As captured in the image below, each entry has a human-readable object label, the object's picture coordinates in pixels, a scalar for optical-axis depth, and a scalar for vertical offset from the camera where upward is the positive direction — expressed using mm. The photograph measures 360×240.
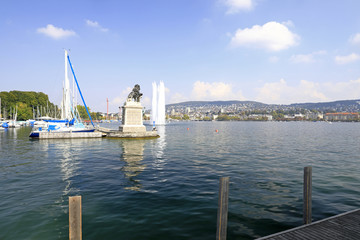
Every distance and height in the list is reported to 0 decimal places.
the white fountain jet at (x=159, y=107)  114438 +7507
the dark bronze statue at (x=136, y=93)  48125 +6063
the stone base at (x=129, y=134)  44719 -3233
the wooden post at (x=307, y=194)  8570 -3070
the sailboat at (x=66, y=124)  46406 -1174
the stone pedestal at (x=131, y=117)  46438 +535
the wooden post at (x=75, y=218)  5617 -2686
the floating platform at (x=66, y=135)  42906 -3352
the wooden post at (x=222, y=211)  6965 -3010
